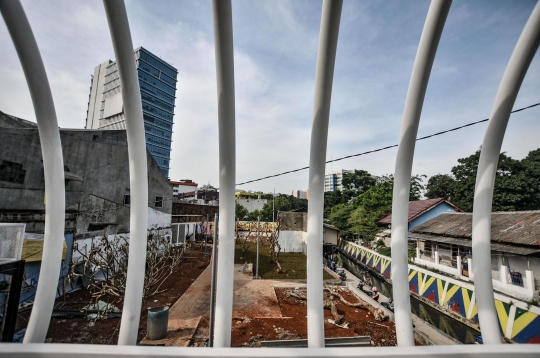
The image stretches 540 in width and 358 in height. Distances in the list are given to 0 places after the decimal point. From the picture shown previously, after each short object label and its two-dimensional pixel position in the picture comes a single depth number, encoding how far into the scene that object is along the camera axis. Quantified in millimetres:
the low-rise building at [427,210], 17688
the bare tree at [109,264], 6461
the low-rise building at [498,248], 9078
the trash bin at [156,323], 6145
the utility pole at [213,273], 3984
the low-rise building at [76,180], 8547
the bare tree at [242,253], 18723
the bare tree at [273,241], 16303
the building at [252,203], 55944
